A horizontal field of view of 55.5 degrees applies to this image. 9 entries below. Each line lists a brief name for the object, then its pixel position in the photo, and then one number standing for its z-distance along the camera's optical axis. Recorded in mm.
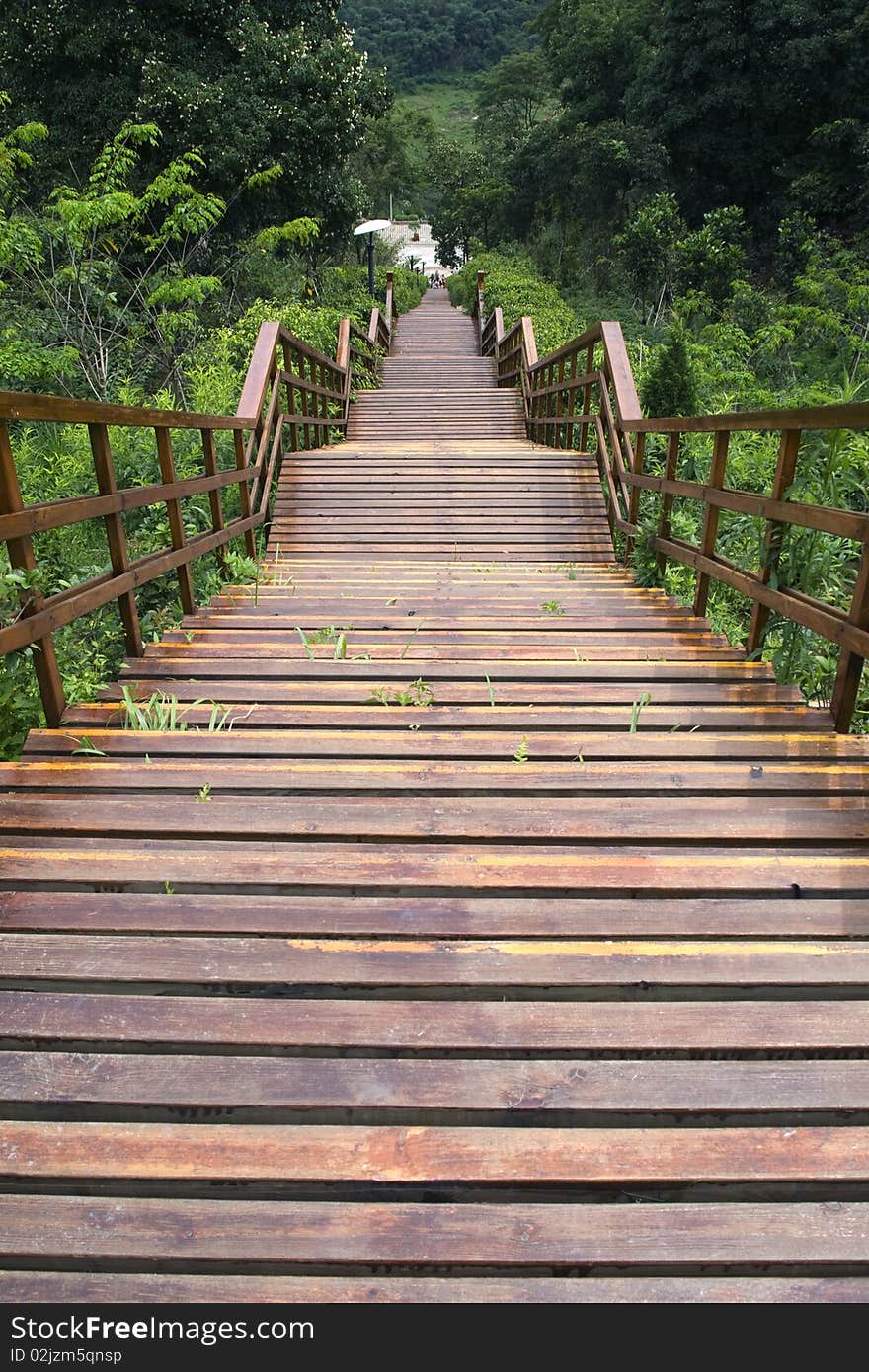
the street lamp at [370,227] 14852
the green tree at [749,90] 20422
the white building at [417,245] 49600
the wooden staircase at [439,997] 1184
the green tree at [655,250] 18922
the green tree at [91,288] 8601
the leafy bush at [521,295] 16891
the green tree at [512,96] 39438
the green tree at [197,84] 13930
